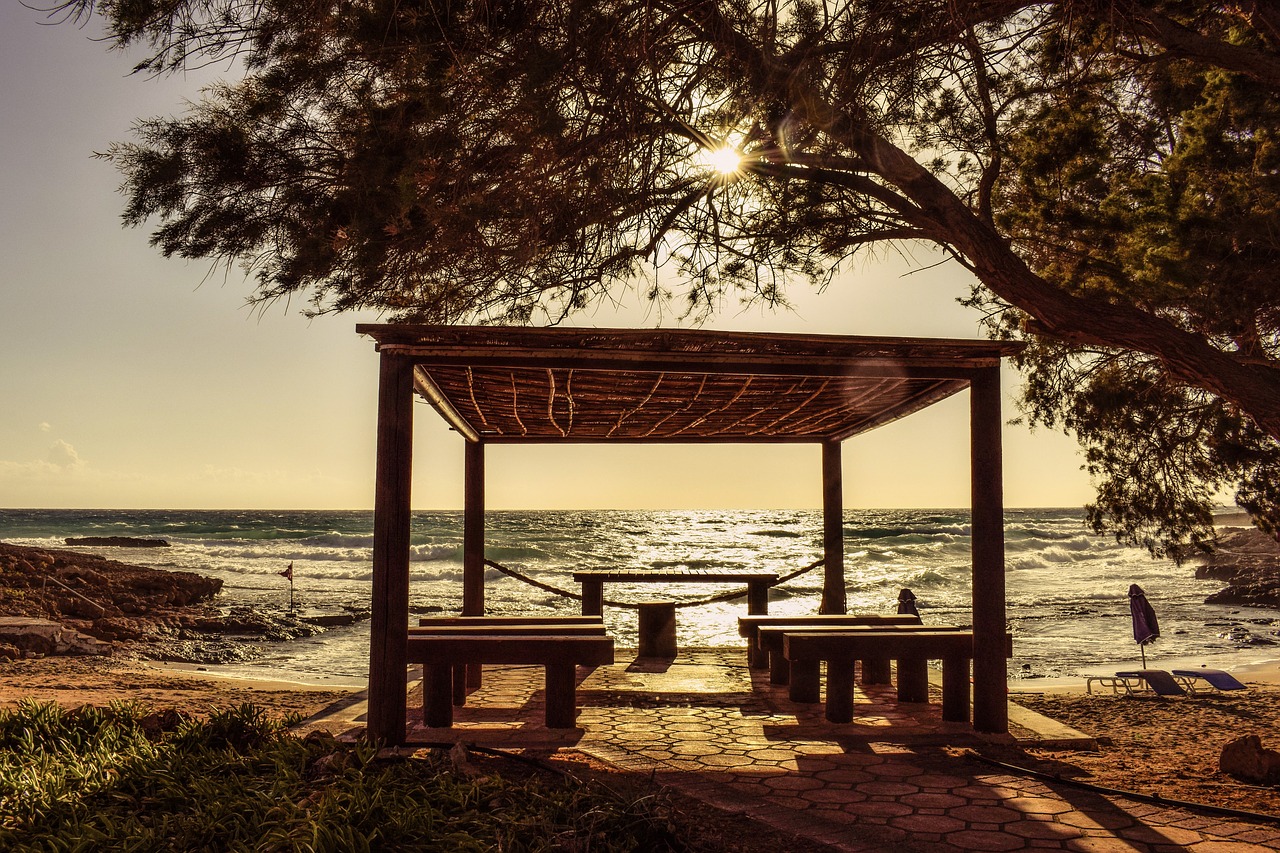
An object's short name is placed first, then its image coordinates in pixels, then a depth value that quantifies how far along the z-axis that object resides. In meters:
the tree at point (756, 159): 4.11
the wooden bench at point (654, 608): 8.33
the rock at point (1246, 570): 19.30
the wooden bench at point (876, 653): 5.30
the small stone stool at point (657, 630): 8.41
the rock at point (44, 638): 11.25
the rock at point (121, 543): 40.59
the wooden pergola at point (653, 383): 4.64
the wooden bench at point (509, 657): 4.96
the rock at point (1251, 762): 4.43
